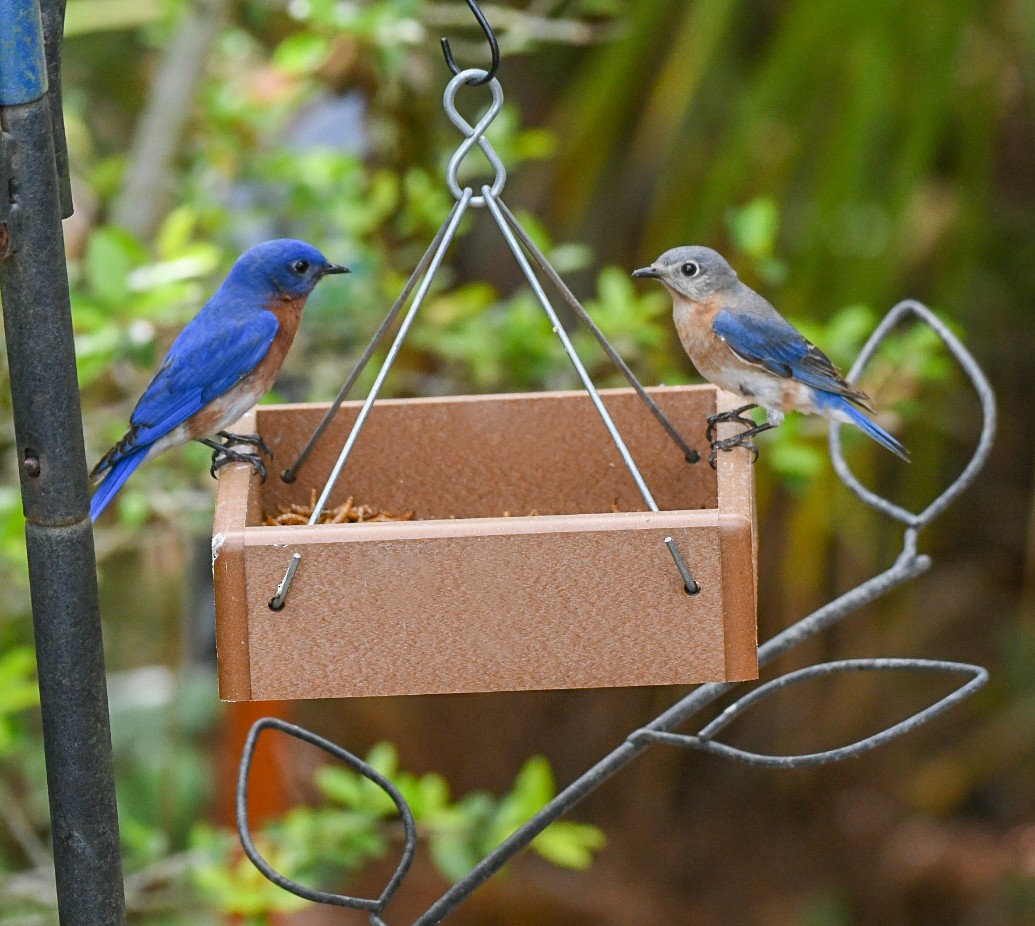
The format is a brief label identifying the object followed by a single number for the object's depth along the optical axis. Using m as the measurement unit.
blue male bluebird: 4.82
